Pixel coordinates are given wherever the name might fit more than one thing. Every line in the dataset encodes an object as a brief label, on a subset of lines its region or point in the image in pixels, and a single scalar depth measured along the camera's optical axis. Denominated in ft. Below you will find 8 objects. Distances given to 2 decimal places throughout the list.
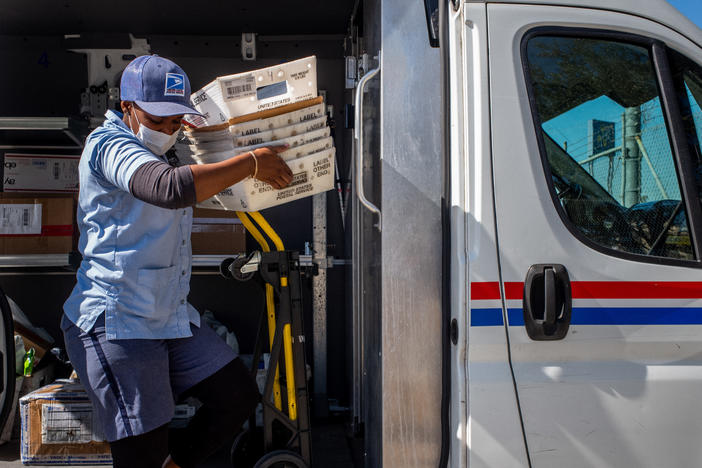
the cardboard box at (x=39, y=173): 11.99
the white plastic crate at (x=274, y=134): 6.46
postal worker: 5.91
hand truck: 7.87
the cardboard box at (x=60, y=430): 9.06
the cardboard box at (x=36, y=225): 11.02
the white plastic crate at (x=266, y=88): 6.43
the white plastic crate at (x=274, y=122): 6.43
